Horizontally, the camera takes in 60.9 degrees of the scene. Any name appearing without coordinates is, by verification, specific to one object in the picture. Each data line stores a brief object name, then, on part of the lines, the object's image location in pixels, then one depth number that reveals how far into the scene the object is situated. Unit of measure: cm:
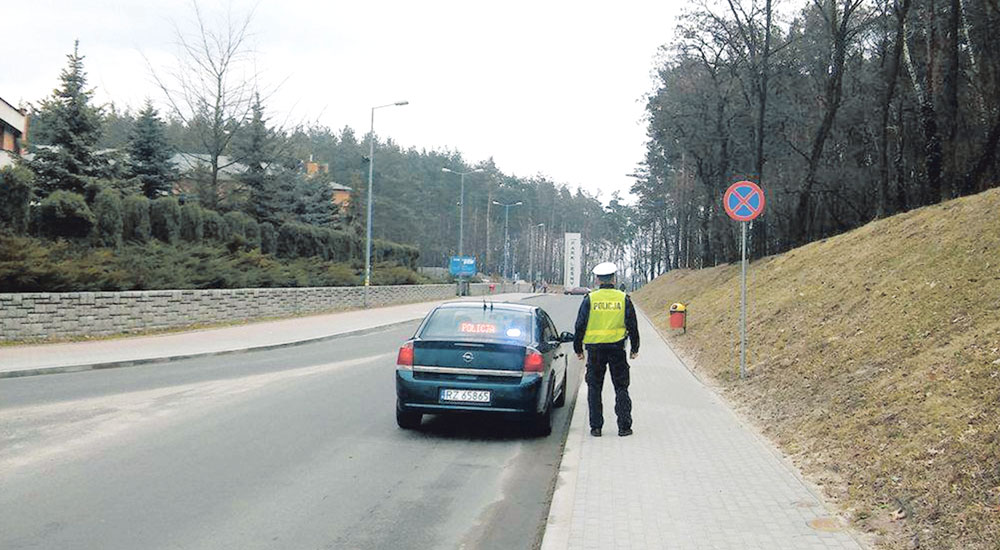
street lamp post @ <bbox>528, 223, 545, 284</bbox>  12431
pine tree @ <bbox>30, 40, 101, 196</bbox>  2911
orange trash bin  2409
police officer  909
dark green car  903
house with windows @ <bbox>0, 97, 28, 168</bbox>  3628
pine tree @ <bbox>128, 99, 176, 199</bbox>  3906
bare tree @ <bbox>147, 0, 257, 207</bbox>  3731
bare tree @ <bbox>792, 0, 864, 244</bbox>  2503
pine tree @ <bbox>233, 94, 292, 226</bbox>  4497
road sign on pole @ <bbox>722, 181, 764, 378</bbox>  1298
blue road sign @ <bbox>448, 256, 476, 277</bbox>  6128
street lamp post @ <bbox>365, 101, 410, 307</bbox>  3700
